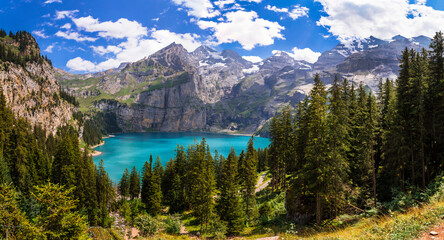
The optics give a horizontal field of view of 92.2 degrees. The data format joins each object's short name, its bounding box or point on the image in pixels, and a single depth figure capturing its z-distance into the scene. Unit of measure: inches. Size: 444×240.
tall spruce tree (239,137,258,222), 1384.1
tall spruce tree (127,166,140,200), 2810.0
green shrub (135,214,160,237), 963.7
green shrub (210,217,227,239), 1070.4
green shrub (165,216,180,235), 1286.9
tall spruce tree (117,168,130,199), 2797.7
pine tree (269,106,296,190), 1485.0
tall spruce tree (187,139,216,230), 1357.0
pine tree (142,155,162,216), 1784.0
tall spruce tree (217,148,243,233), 1198.3
